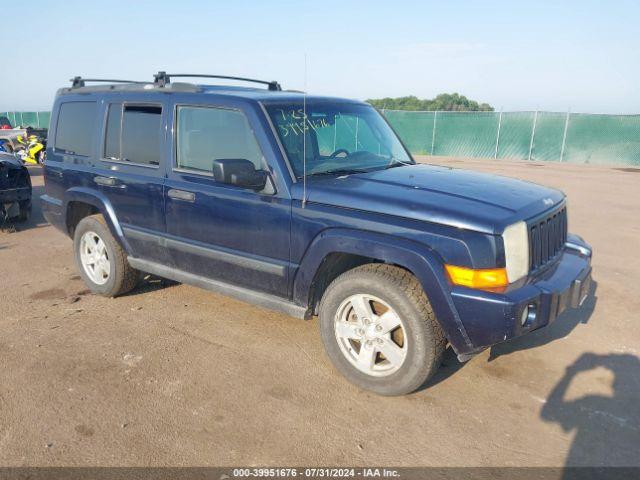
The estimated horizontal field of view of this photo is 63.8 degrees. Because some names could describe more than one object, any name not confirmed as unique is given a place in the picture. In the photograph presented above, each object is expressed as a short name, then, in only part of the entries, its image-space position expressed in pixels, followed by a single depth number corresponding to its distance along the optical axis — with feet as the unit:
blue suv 9.97
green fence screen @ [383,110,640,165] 67.36
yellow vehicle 51.29
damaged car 25.50
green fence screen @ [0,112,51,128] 119.96
